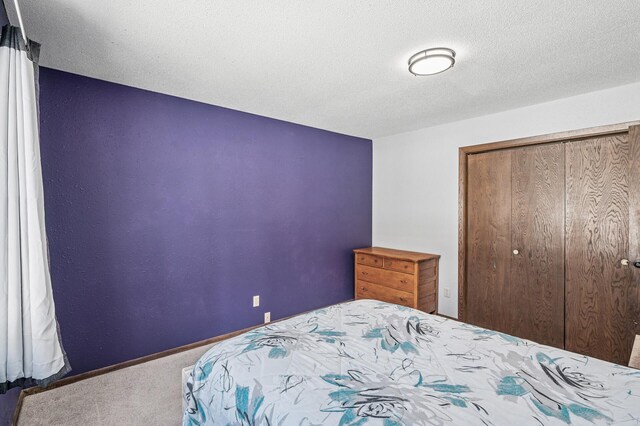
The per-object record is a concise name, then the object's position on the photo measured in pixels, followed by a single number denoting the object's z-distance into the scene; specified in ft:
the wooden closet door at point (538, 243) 9.32
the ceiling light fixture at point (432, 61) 6.41
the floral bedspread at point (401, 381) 3.56
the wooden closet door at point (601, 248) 8.18
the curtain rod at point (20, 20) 4.92
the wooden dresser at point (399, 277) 11.14
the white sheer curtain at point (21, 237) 4.61
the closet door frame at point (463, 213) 10.70
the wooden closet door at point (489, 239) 10.40
